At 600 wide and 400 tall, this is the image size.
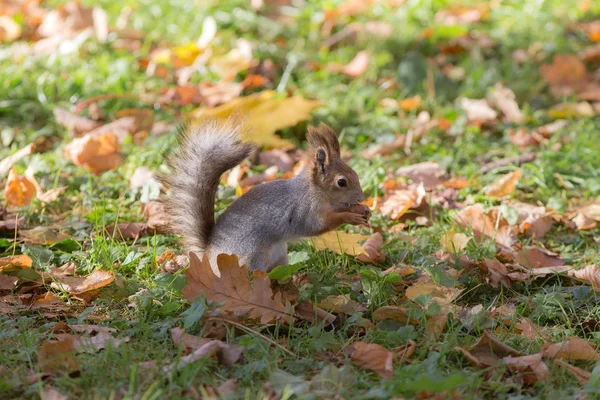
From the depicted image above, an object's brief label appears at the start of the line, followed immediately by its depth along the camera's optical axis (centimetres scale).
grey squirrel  500
